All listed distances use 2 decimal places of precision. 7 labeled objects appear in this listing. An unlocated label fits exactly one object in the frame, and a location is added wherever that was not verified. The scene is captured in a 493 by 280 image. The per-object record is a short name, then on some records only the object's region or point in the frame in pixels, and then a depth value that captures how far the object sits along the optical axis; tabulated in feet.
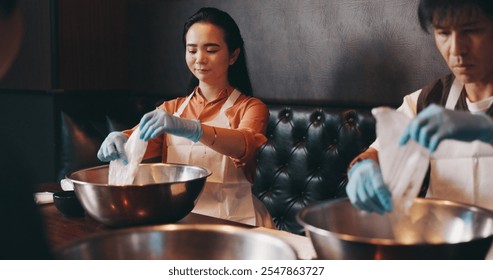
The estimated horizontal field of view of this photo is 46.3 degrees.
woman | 6.22
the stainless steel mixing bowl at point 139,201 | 3.77
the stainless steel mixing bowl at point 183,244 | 2.65
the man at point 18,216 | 1.73
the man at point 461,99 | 3.40
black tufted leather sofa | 6.63
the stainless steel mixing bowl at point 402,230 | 2.28
